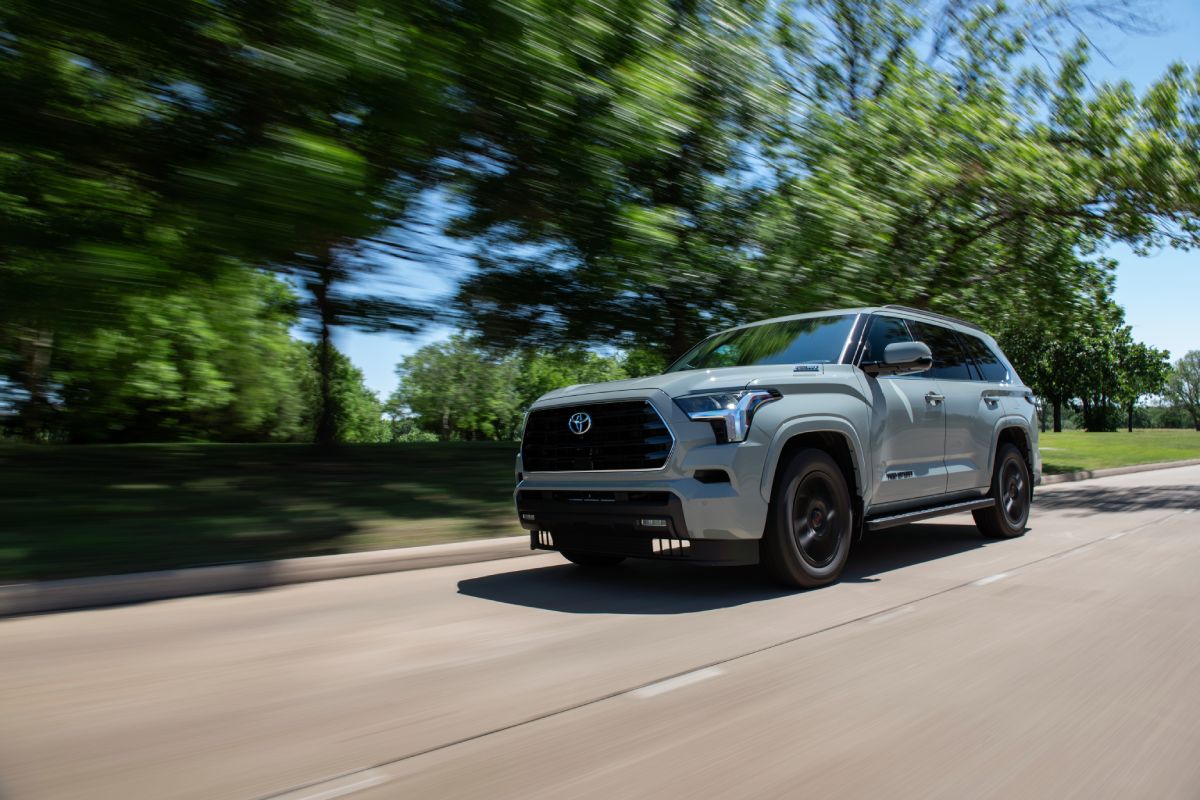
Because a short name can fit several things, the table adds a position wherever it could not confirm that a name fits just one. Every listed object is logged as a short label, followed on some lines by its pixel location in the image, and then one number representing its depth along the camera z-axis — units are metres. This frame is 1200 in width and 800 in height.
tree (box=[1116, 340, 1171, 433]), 65.49
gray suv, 5.36
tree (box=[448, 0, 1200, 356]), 9.61
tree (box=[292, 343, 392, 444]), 41.99
